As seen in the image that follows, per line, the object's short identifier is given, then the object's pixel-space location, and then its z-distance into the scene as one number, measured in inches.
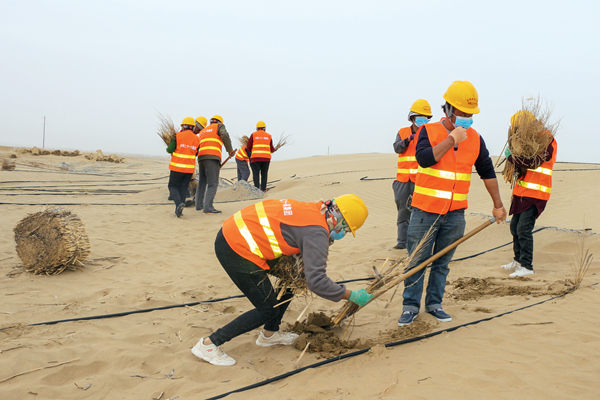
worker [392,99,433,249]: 234.8
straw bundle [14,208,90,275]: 188.7
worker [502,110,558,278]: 192.2
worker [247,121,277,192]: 444.1
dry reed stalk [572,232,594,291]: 164.9
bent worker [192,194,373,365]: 105.7
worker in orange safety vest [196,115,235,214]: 336.8
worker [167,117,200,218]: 324.2
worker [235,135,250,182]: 518.9
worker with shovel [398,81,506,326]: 130.0
